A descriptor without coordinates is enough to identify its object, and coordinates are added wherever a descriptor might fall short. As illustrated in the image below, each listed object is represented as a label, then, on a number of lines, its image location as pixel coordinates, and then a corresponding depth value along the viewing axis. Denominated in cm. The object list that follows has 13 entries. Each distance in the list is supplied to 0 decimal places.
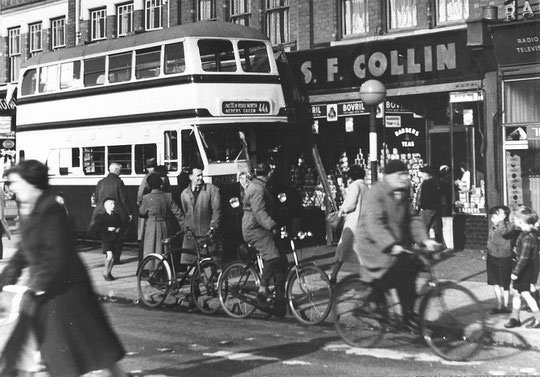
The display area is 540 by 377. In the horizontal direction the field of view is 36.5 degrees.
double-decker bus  1662
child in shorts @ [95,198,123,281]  1369
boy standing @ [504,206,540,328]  923
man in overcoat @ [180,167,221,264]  1187
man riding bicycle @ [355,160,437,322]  814
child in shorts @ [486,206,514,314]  971
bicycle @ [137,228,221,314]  1080
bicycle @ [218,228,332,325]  965
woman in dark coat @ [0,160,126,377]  561
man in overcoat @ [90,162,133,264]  1434
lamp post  1410
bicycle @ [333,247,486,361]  777
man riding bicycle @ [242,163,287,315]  1008
